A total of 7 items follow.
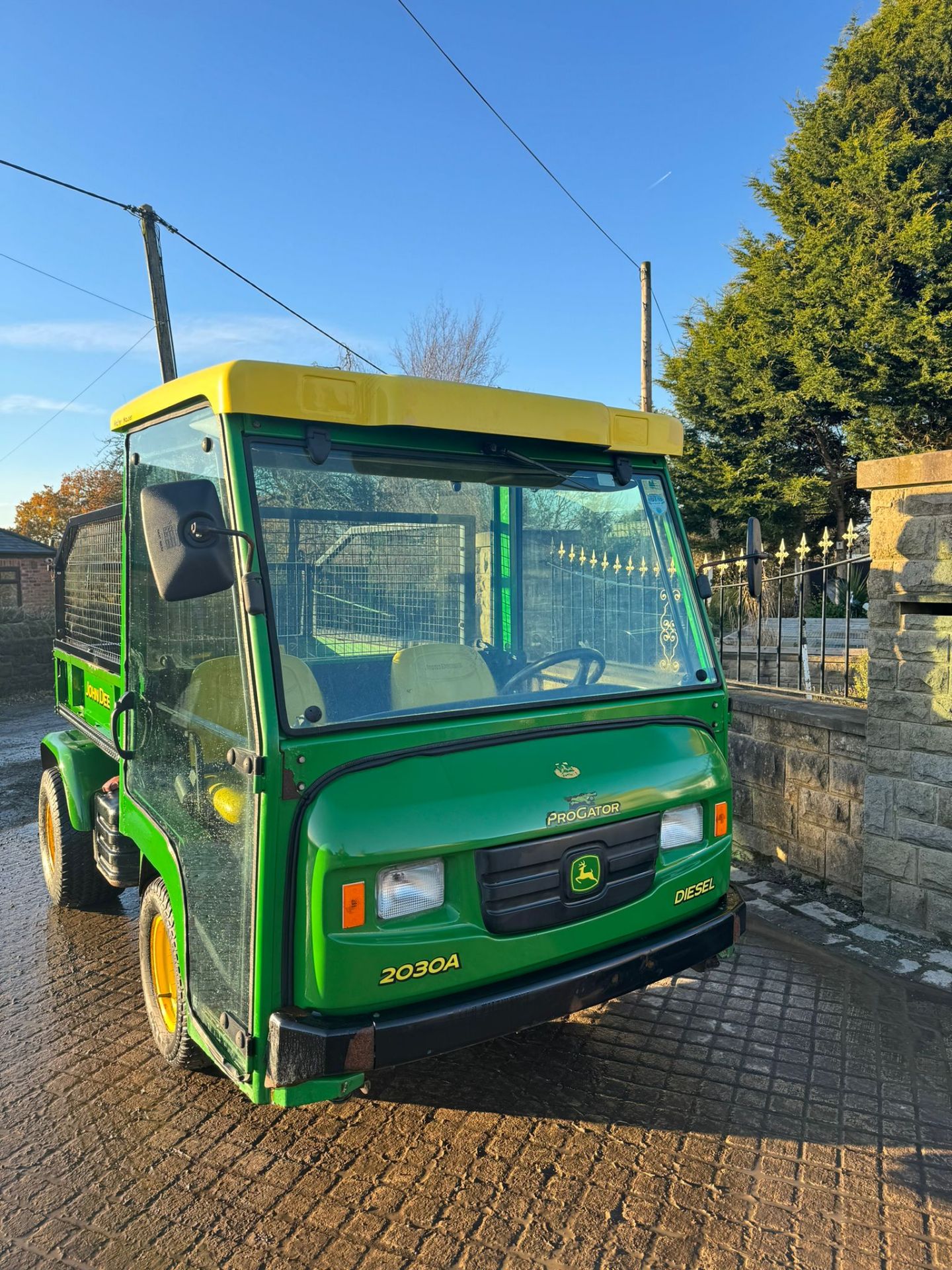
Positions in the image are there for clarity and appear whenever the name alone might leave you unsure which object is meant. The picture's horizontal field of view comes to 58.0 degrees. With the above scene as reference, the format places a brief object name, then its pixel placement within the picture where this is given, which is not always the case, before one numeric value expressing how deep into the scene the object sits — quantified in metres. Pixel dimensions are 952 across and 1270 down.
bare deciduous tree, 22.66
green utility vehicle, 2.29
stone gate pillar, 4.23
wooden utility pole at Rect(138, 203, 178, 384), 12.57
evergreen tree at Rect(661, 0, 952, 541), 15.08
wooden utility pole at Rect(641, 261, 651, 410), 14.02
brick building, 16.89
